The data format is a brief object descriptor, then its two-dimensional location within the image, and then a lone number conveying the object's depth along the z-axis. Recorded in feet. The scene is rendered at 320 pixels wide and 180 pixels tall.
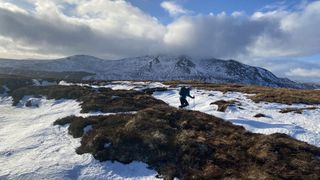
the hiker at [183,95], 61.23
